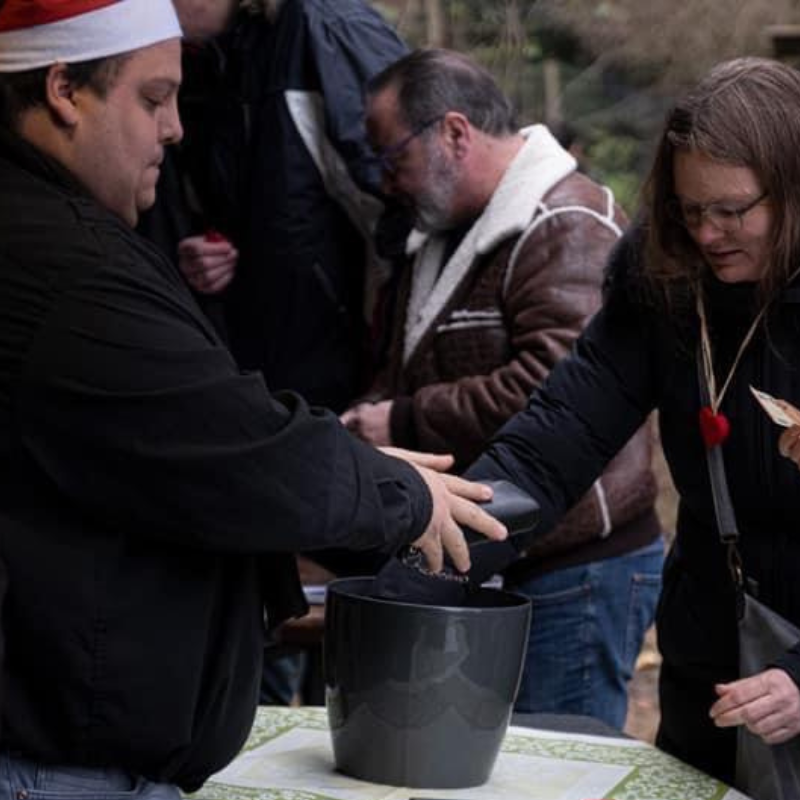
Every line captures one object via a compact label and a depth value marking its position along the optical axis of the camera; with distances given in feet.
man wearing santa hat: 8.99
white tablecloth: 10.17
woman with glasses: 10.90
